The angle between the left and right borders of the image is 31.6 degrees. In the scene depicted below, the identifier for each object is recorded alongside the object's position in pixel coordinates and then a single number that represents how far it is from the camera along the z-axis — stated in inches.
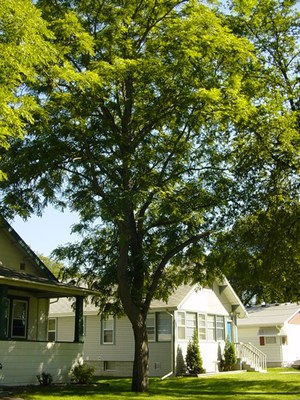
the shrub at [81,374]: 812.6
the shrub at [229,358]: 1227.2
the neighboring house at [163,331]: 1098.1
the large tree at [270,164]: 789.2
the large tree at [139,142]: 701.9
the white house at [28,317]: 727.1
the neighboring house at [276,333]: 1546.5
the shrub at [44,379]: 759.7
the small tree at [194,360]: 1081.4
